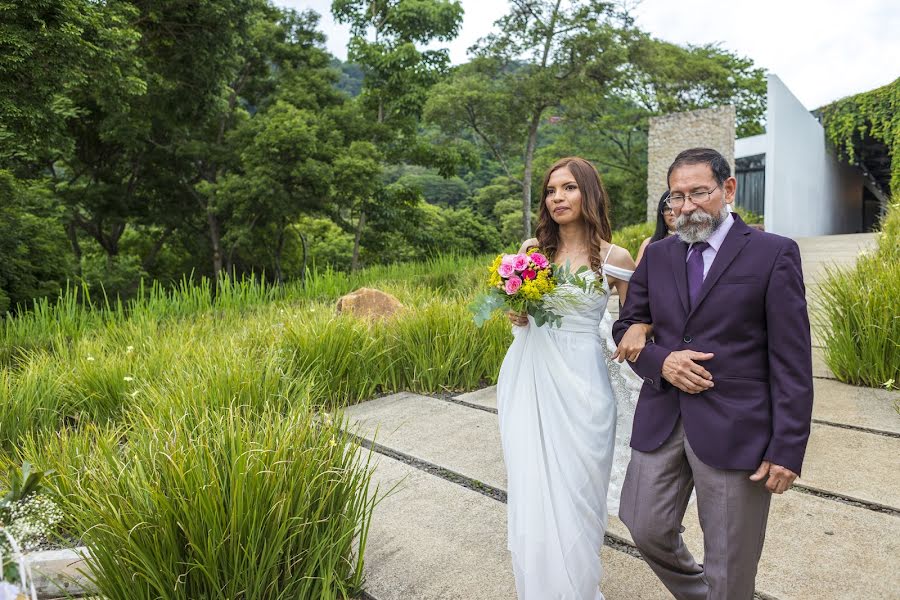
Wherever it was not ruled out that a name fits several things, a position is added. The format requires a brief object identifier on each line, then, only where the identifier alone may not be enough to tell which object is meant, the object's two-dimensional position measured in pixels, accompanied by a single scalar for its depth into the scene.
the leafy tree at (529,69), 17.28
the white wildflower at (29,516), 1.03
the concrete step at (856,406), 3.80
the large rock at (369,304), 6.35
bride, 2.13
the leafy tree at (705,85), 24.70
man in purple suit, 1.65
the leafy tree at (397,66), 15.03
